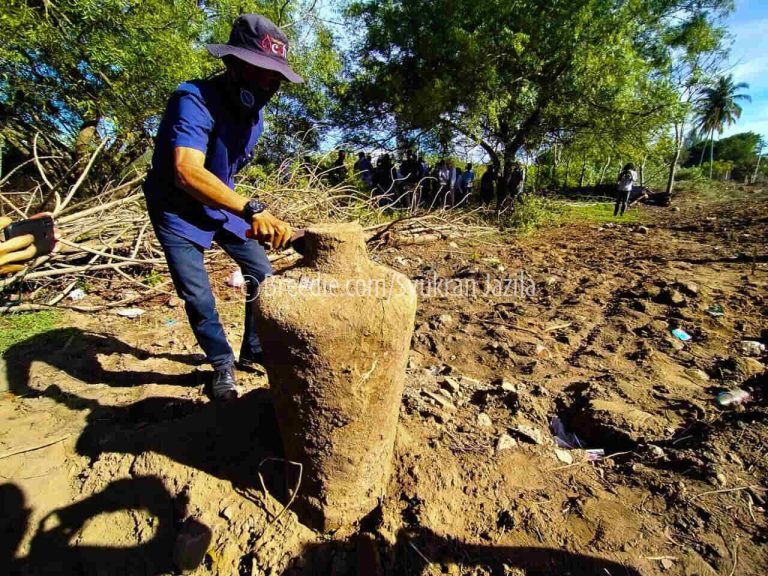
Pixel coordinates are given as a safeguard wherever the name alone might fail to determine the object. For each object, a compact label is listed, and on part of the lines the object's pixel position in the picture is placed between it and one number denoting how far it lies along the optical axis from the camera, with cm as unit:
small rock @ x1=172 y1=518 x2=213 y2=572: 147
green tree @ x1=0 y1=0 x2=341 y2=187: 460
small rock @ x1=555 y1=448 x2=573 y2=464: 184
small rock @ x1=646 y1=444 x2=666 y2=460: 186
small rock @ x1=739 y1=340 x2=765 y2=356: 293
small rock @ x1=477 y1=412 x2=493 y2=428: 204
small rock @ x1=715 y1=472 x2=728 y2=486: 167
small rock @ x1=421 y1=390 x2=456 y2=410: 215
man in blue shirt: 160
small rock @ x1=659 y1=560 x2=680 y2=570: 136
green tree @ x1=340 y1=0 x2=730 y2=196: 768
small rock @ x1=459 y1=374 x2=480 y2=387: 254
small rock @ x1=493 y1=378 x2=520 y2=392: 240
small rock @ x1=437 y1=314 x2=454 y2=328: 358
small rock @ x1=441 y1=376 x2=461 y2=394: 238
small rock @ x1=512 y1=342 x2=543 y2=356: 303
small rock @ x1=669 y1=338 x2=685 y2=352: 301
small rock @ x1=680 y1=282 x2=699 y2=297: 395
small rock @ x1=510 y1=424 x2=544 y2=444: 195
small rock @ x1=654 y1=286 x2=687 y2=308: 373
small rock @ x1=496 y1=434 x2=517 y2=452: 186
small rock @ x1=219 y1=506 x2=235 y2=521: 157
